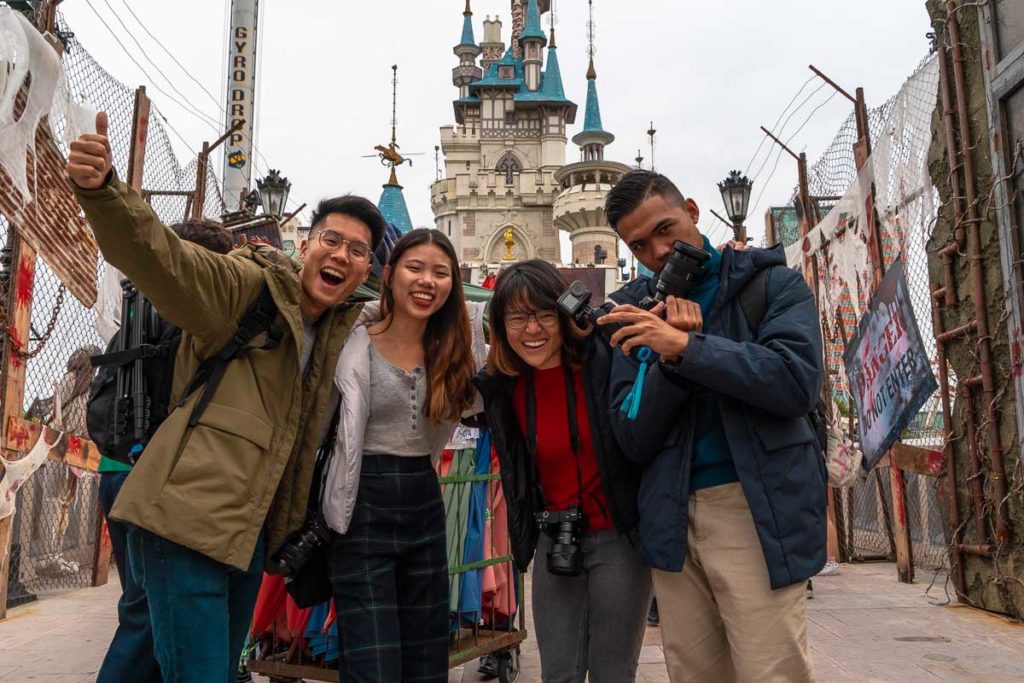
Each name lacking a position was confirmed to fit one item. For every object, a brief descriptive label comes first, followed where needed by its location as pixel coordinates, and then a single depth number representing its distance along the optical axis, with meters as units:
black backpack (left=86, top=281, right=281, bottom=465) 2.31
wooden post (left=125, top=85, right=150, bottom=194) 6.72
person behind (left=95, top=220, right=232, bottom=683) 2.62
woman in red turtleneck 2.40
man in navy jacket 1.97
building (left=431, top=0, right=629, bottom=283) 49.72
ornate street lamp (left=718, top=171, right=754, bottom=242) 9.75
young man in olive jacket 1.98
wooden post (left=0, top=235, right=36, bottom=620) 5.39
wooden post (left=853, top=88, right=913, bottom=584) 6.42
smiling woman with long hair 2.42
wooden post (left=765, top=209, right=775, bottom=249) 9.81
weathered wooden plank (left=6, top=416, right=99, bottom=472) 5.36
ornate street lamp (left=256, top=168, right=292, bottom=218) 10.59
